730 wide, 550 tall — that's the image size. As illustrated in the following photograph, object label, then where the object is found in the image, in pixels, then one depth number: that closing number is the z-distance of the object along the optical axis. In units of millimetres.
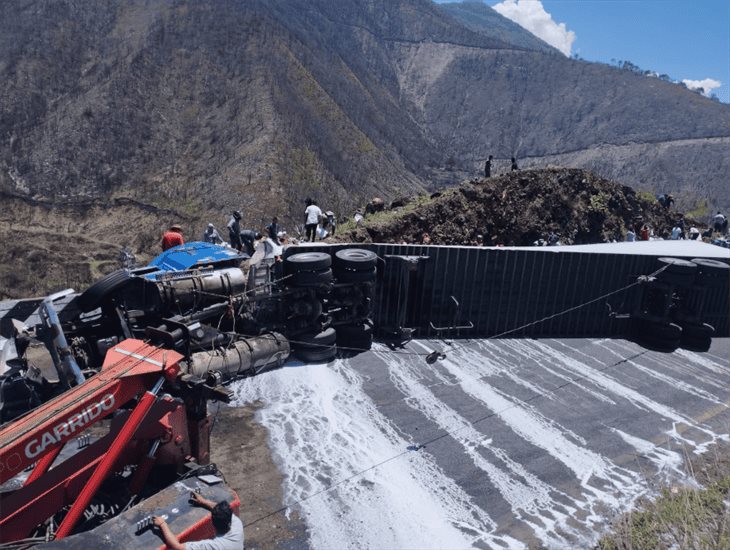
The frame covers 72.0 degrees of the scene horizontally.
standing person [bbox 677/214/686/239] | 28009
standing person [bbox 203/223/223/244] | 14695
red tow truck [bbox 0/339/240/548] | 4582
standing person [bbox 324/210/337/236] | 17828
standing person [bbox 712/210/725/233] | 25453
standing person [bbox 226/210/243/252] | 14898
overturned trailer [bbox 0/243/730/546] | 4945
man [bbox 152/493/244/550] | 4450
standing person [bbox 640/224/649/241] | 22391
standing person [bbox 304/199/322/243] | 15438
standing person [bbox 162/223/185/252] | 11680
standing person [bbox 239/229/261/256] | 14539
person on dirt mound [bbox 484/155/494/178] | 22422
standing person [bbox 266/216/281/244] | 14719
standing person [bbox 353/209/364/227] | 17794
